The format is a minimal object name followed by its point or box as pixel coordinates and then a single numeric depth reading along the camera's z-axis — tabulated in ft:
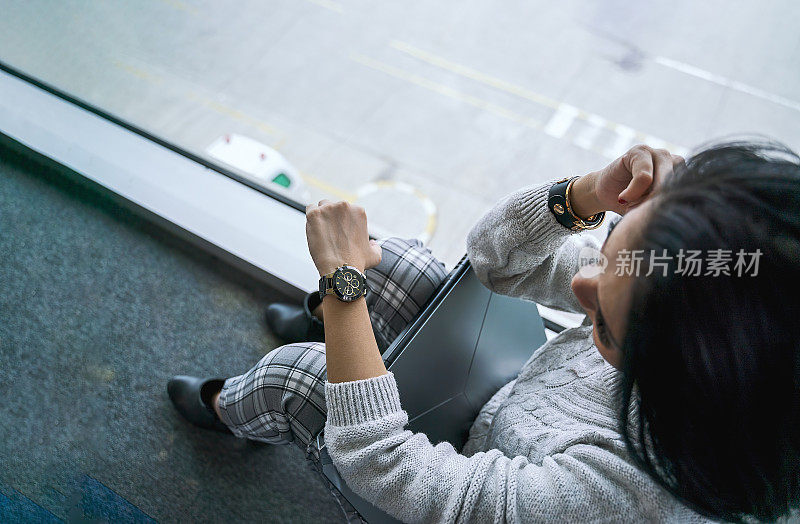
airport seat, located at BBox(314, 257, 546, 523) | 2.45
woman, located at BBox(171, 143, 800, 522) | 1.28
